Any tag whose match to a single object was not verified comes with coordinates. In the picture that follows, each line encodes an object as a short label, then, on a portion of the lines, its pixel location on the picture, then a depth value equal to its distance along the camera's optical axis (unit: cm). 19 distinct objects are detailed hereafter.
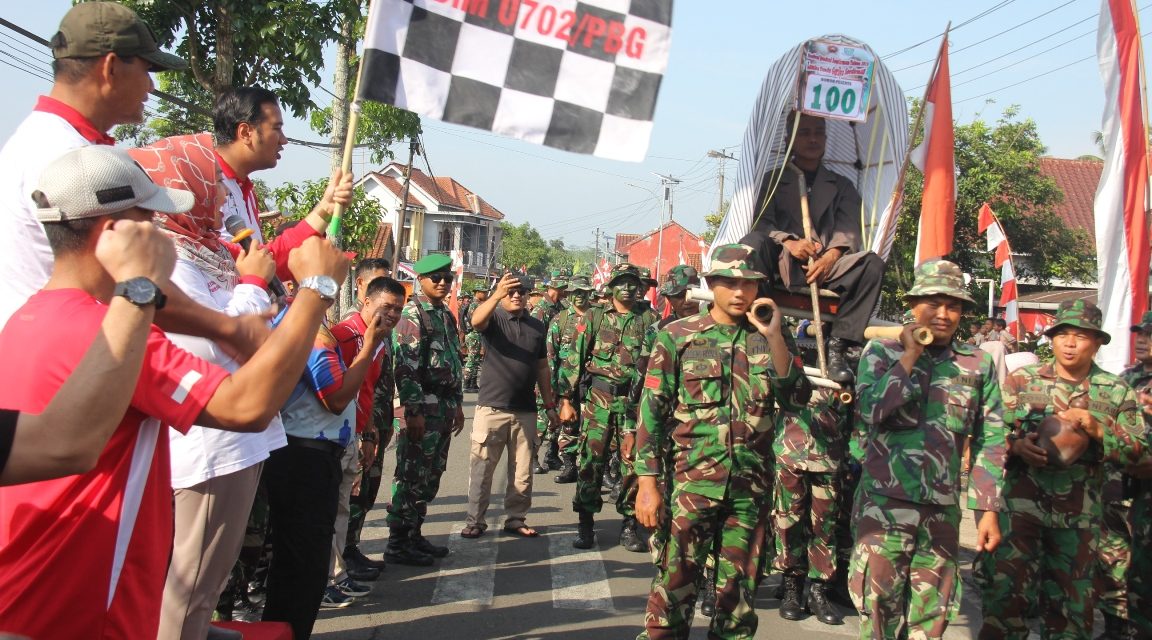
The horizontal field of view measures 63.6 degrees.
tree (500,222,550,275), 10112
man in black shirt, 811
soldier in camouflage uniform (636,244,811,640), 485
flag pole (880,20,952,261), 618
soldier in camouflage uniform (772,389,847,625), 646
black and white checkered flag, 395
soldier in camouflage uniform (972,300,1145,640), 517
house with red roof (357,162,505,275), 6781
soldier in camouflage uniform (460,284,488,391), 1680
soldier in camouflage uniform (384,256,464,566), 714
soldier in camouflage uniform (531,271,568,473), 1196
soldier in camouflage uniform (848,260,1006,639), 473
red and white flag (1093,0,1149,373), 612
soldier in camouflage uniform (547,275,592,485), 1067
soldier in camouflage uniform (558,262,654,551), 796
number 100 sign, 596
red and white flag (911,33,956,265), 623
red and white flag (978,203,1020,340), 1128
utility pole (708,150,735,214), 5744
